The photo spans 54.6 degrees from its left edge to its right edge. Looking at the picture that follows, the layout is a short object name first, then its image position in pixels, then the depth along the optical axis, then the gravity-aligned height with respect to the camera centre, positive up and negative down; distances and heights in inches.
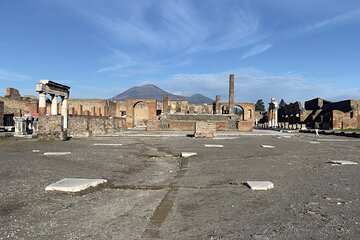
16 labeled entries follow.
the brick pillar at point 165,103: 1999.8 +86.4
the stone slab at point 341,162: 375.2 -46.3
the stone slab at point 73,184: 221.0 -44.6
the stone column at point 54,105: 813.2 +27.1
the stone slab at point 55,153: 431.5 -46.3
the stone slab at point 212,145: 608.4 -46.6
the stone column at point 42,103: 743.7 +28.9
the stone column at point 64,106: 868.5 +26.7
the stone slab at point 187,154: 442.4 -46.0
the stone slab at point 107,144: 617.9 -47.8
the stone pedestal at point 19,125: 857.1 -23.3
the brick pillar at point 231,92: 2075.5 +159.0
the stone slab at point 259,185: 234.8 -45.3
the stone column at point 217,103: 2214.0 +98.5
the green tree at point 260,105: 4751.5 +193.3
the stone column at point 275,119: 2066.4 +0.6
